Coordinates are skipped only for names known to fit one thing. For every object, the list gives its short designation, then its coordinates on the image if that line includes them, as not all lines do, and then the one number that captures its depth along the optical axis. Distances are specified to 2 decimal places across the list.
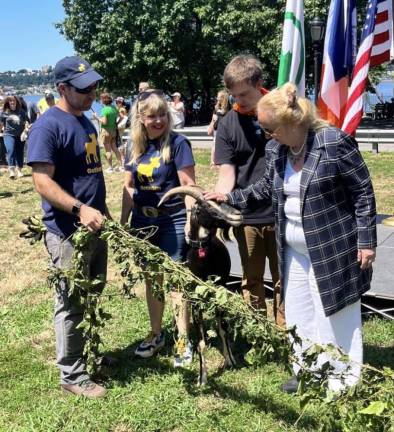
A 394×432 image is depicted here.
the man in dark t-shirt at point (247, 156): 3.30
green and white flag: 5.04
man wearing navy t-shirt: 3.13
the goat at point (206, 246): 3.24
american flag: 5.38
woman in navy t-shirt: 3.59
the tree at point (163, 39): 28.31
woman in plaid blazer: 2.70
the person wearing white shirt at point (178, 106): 16.06
